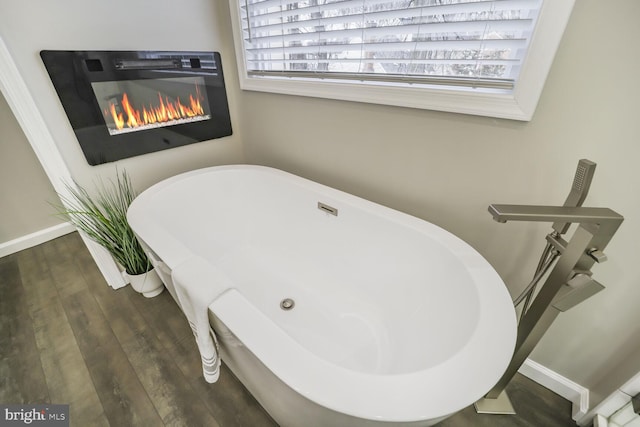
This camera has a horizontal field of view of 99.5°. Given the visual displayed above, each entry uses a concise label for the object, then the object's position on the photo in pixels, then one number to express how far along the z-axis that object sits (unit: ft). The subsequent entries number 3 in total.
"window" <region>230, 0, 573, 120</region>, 2.71
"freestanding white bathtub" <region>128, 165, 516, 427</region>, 1.92
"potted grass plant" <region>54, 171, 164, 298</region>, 4.67
